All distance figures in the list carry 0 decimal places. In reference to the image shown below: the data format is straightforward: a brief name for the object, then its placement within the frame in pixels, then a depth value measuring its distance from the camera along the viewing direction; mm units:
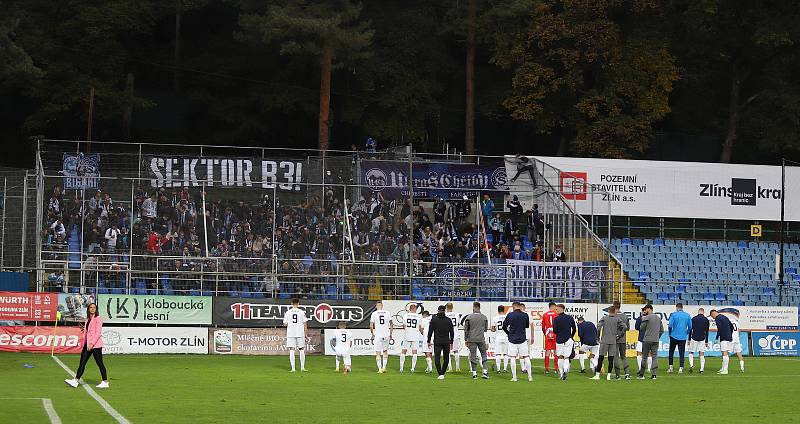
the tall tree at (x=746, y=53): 57219
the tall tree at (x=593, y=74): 55781
